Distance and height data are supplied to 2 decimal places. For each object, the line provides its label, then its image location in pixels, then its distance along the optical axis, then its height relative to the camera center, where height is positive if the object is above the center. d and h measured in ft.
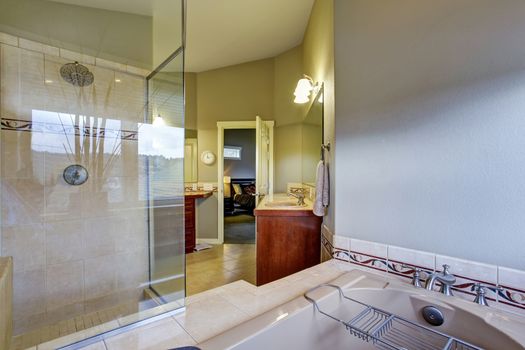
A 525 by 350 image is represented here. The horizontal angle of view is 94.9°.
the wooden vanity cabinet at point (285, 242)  6.89 -1.99
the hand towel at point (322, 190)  5.69 -0.38
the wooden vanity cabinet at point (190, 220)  12.08 -2.35
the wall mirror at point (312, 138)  7.52 +1.35
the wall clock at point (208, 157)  14.03 +1.01
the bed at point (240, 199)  21.33 -2.23
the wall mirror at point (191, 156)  13.93 +1.06
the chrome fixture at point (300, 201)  8.34 -0.95
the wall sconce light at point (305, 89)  8.14 +2.93
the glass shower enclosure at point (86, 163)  5.41 +0.29
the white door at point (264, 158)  11.43 +0.83
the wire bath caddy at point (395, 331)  3.28 -2.23
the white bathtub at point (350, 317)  2.66 -1.83
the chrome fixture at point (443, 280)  3.47 -1.55
